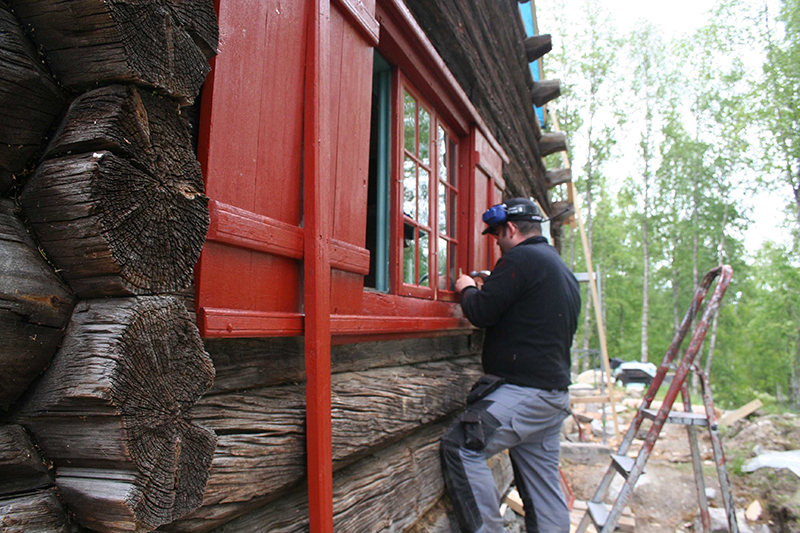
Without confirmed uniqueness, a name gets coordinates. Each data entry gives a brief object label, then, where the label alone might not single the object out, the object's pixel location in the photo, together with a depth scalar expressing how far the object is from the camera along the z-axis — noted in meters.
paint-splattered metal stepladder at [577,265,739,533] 3.51
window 3.03
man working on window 2.67
